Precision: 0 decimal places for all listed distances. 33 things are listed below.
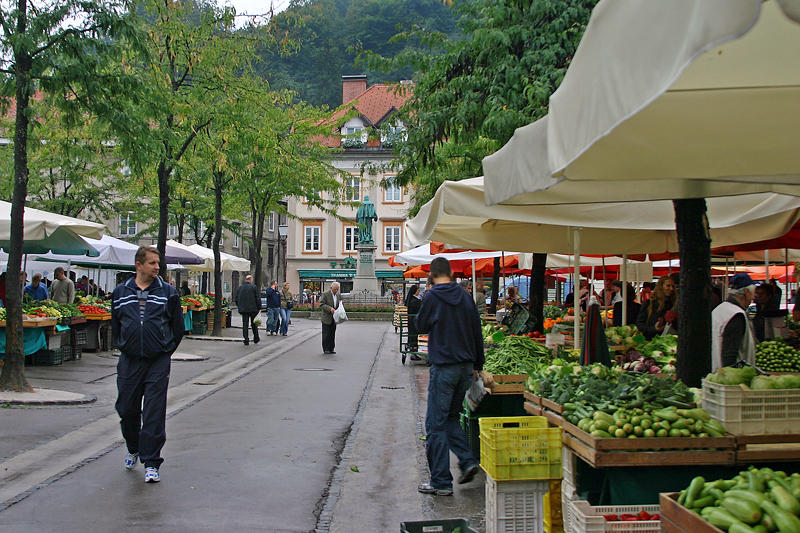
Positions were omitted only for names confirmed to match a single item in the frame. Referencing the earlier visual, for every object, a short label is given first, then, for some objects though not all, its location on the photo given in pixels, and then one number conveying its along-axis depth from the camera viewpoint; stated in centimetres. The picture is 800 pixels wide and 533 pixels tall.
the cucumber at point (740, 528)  282
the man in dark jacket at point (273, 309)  2797
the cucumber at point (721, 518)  294
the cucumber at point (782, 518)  281
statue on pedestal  5168
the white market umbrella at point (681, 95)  212
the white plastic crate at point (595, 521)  375
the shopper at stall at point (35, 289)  1797
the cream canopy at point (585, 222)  670
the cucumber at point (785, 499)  296
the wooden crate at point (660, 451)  435
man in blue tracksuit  668
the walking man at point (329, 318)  2072
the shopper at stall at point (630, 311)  1539
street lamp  7678
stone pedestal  4772
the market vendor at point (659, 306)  1168
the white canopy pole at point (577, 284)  796
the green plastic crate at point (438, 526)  420
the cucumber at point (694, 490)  333
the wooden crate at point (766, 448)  440
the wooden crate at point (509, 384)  732
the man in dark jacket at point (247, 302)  2281
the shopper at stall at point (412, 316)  1912
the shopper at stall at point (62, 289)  1952
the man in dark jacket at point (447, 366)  654
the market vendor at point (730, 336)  670
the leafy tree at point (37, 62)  1106
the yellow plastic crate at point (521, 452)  471
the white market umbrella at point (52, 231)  1352
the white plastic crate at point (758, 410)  452
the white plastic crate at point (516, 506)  472
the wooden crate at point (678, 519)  300
